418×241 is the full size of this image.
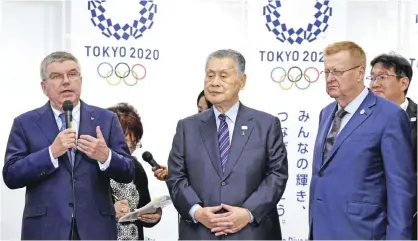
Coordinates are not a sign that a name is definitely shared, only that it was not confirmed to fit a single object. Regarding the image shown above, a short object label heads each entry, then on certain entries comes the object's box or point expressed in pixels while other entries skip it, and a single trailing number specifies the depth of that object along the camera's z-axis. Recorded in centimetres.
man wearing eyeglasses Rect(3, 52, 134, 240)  418
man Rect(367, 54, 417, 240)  530
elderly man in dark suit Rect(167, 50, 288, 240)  414
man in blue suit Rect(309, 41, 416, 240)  390
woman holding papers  501
